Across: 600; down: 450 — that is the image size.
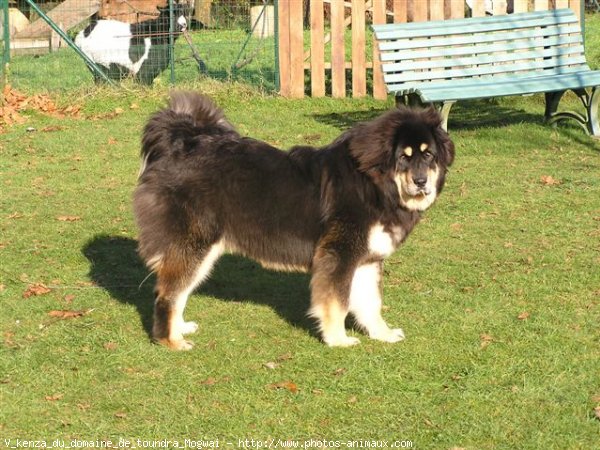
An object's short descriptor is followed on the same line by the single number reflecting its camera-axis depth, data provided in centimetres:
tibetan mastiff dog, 1035
